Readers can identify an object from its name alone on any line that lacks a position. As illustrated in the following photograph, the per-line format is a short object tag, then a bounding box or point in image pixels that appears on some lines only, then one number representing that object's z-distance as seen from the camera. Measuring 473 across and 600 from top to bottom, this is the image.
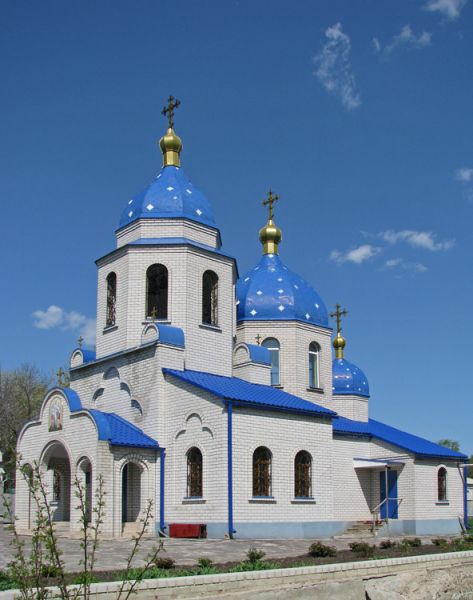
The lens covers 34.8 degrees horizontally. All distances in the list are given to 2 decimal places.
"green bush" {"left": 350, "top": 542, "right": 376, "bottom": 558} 11.83
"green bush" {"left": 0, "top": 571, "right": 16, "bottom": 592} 7.82
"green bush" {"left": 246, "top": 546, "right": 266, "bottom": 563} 10.57
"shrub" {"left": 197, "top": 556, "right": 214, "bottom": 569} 9.64
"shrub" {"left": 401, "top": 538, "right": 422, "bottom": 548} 13.94
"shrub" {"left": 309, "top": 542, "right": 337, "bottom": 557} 12.11
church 17.33
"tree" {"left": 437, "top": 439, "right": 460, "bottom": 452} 71.41
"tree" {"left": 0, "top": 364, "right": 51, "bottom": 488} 37.03
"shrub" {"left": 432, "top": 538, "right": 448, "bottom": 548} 13.76
